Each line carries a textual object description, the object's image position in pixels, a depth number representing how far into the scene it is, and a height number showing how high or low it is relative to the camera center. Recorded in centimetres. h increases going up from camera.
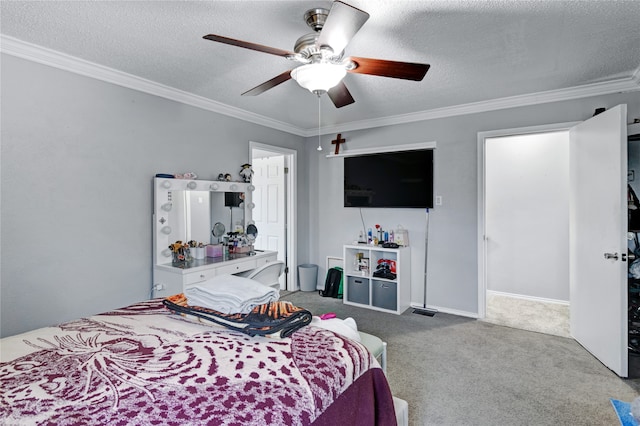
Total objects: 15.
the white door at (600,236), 243 -19
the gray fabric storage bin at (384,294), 388 -97
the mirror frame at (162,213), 299 -1
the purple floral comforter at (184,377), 87 -51
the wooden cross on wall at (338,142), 457 +97
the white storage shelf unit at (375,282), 388 -84
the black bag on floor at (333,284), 452 -97
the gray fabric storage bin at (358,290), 411 -97
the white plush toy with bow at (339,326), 152 -53
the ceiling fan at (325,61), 163 +82
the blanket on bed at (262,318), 132 -45
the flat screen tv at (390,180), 398 +42
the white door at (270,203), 479 +14
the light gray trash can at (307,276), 475 -91
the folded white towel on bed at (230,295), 148 -38
